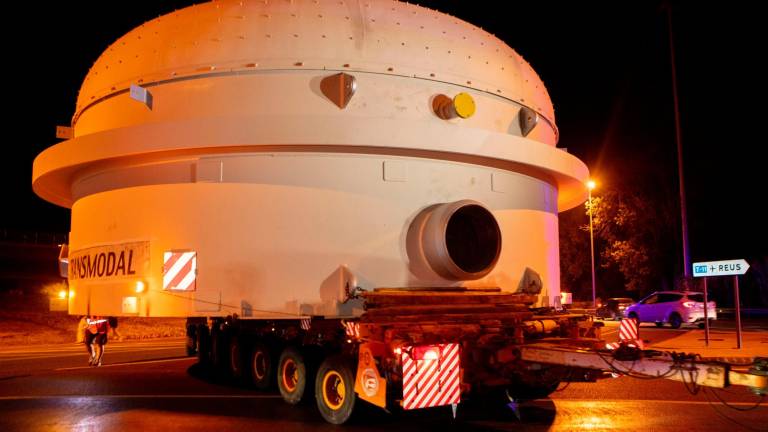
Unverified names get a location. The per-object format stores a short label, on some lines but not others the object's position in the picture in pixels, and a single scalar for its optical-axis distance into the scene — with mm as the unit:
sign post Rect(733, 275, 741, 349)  15266
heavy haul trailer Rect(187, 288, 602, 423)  7391
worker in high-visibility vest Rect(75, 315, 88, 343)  14633
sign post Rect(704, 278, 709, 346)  16578
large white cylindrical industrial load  9930
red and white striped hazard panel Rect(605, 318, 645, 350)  9242
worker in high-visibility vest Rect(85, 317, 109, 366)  14406
